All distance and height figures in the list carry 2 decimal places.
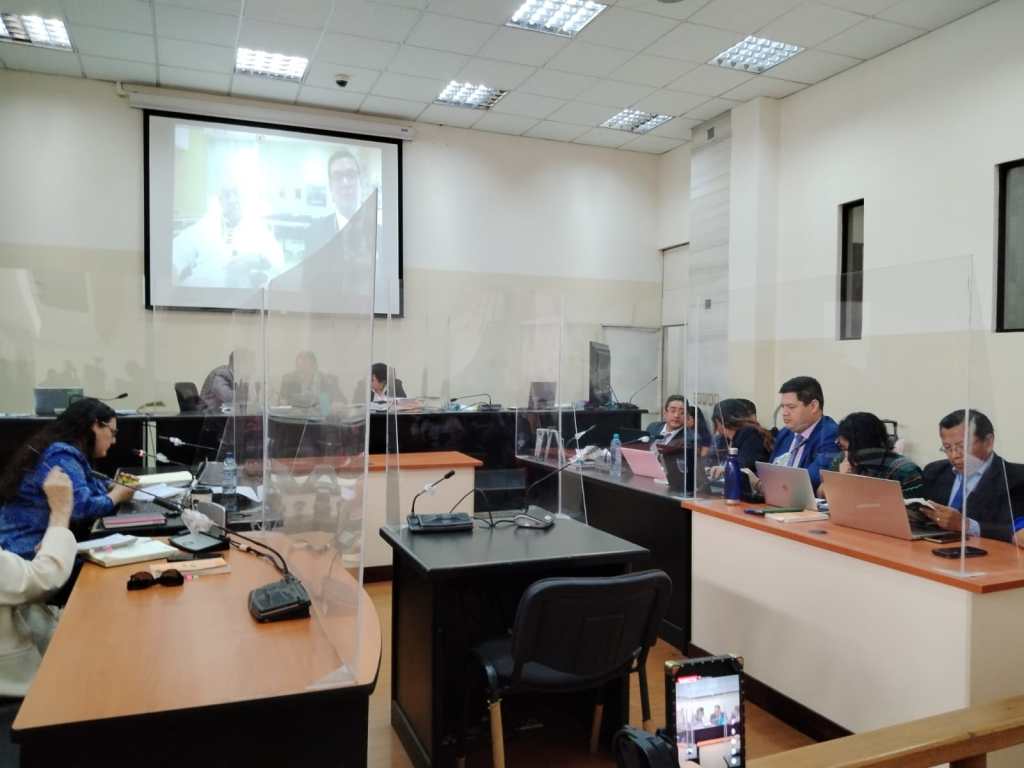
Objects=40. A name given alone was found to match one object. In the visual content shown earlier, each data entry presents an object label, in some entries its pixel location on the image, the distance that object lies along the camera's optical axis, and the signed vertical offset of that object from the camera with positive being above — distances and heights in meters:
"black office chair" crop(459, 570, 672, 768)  1.90 -0.73
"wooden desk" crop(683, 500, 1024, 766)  2.07 -0.81
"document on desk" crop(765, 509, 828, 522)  2.82 -0.56
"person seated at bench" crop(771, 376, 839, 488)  3.23 -0.24
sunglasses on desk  2.00 -0.60
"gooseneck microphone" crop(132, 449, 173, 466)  4.32 -0.54
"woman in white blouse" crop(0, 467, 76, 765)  1.85 -0.62
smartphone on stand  0.94 -0.45
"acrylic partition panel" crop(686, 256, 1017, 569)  2.41 -0.04
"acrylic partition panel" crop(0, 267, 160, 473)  4.30 +0.09
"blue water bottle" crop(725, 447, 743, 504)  3.24 -0.48
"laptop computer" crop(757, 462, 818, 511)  2.99 -0.47
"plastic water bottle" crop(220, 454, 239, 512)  2.91 -0.51
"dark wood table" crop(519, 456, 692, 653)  3.37 -0.75
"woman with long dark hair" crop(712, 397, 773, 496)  3.55 -0.27
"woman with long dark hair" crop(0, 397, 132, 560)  2.41 -0.39
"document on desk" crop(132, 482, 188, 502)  3.10 -0.55
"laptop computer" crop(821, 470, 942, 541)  2.48 -0.47
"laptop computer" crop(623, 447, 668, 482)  4.05 -0.51
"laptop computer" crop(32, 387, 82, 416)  4.48 -0.20
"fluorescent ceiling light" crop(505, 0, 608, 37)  5.06 +2.67
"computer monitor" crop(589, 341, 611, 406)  5.92 +0.00
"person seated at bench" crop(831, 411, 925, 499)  2.80 -0.32
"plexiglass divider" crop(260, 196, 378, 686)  1.44 -0.14
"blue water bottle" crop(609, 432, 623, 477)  4.44 -0.52
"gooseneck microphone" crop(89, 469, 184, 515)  2.85 -0.55
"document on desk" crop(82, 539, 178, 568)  2.21 -0.59
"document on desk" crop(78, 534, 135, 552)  2.30 -0.58
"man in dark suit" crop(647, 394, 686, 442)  4.42 -0.26
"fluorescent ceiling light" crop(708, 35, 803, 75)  5.53 +2.63
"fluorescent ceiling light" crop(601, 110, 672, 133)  7.12 +2.65
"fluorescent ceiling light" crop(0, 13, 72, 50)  5.15 +2.54
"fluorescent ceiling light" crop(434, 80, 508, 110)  6.51 +2.64
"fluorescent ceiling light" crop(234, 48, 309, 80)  5.77 +2.59
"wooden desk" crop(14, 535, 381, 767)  1.30 -0.63
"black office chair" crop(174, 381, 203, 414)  4.83 -0.19
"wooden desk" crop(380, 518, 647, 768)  2.21 -0.79
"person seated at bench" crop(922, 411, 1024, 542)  2.30 -0.35
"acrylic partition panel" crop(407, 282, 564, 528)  4.20 -0.02
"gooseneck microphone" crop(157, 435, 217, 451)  3.94 -0.43
